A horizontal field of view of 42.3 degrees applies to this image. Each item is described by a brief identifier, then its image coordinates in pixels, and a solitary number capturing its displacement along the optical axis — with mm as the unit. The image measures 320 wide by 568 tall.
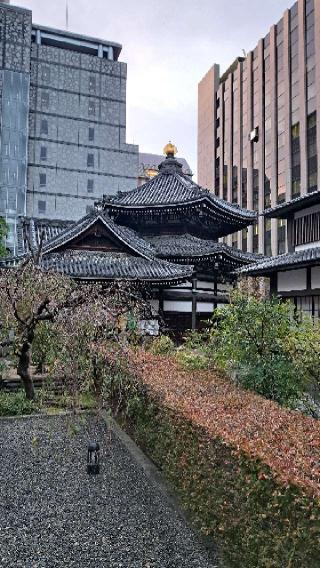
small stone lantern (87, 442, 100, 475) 5957
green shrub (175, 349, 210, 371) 7828
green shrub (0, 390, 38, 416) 8859
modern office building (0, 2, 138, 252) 39375
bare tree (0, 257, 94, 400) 7910
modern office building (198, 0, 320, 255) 37219
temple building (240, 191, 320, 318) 12367
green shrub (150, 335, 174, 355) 9763
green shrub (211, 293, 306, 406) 6523
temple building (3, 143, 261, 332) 16422
